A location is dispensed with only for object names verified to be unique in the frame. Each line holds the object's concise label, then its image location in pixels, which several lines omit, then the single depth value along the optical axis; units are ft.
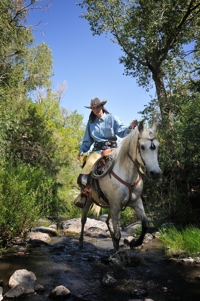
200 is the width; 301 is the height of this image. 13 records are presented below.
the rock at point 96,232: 29.66
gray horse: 16.19
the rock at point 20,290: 12.26
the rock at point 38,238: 23.53
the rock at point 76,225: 30.55
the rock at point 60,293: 12.39
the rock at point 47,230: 28.37
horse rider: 19.75
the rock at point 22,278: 13.51
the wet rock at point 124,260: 17.43
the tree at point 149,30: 36.53
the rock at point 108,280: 14.34
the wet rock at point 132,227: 30.64
